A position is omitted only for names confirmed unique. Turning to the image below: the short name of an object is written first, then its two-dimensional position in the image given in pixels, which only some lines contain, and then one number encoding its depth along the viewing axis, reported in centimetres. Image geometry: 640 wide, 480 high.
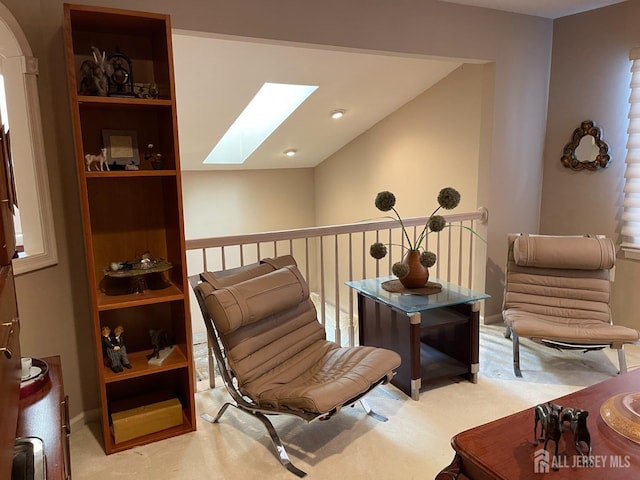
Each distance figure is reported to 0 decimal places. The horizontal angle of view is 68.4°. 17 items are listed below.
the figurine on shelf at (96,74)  211
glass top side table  267
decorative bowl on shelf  226
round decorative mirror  356
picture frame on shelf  229
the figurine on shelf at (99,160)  218
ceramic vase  290
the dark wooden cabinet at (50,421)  131
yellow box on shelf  231
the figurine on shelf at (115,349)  228
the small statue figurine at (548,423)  151
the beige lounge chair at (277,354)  213
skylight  439
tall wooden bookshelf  216
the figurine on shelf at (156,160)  231
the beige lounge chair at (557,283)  307
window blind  333
